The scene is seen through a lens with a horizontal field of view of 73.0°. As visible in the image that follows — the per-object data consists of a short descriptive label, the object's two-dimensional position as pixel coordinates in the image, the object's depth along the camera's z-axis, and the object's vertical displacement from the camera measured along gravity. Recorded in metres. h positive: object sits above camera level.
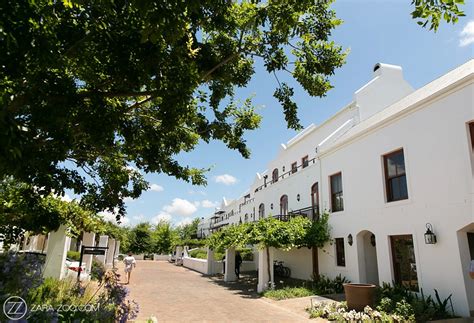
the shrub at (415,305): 8.74 -1.50
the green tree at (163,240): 53.44 +0.93
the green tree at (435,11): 3.63 +2.69
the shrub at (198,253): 32.11 -0.73
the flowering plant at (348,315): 8.52 -1.77
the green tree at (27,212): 6.43 +0.70
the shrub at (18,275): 4.23 -0.42
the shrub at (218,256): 25.49 -0.73
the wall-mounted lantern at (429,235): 9.61 +0.47
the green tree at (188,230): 64.21 +3.23
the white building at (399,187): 9.15 +2.29
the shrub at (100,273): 6.81 -0.62
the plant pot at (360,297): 9.70 -1.39
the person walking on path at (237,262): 20.52 -0.92
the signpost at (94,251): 10.29 -0.21
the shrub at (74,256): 19.81 -0.74
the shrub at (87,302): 5.23 -1.14
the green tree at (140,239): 50.88 +0.94
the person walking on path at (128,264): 17.72 -1.04
